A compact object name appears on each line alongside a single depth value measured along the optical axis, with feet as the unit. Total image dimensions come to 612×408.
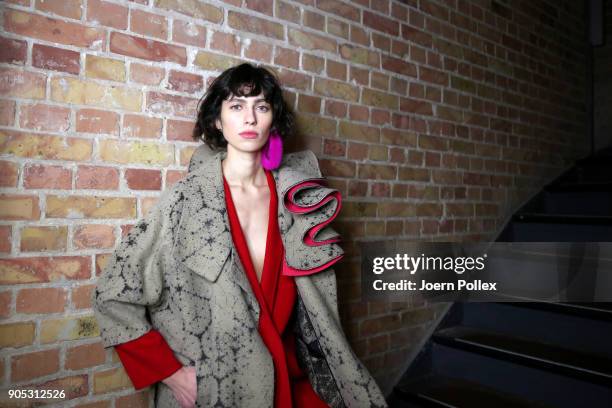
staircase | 6.51
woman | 4.11
